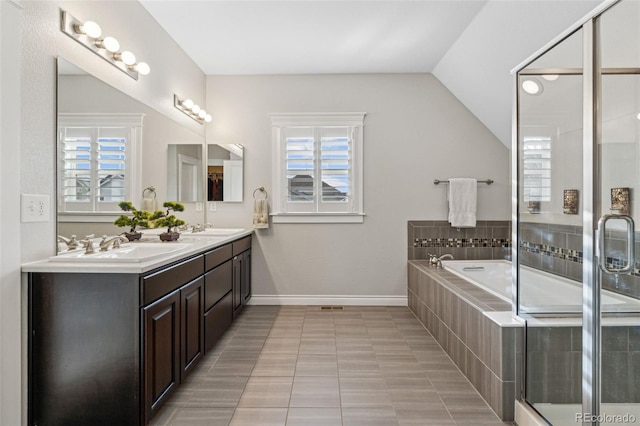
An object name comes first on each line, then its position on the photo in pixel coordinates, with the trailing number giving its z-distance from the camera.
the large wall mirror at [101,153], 1.96
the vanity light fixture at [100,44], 1.99
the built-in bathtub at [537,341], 1.60
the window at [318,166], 4.09
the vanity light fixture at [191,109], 3.47
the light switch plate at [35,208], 1.70
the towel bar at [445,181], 4.08
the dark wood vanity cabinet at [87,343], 1.71
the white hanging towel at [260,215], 4.02
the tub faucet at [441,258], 3.80
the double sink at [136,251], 1.77
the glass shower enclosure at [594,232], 1.54
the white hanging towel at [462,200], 4.01
